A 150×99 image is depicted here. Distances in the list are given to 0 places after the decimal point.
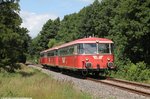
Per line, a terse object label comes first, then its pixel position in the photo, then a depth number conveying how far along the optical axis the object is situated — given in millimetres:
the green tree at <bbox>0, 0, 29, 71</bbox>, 18892
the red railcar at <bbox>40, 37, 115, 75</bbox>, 16677
